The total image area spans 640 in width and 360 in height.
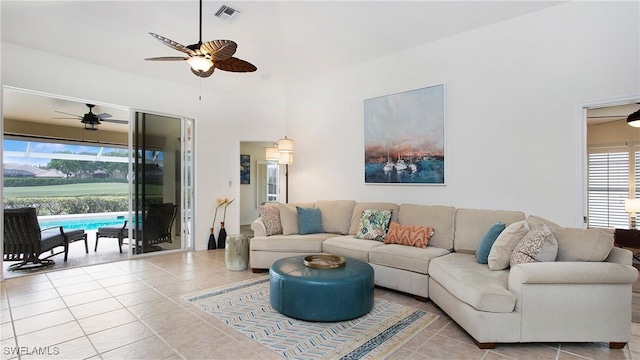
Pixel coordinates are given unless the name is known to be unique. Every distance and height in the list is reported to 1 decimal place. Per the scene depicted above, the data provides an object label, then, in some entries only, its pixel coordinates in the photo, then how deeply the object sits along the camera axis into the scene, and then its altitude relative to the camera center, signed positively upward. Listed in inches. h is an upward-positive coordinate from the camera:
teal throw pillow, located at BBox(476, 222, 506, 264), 117.0 -24.8
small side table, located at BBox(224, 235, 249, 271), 171.2 -42.5
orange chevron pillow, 143.2 -27.5
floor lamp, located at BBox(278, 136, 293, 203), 213.2 +19.9
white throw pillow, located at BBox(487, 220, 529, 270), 107.0 -23.9
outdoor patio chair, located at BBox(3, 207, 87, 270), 162.2 -34.1
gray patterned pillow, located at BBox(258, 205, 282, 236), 176.0 -23.7
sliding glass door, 203.0 -3.1
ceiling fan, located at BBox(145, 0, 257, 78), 104.5 +45.7
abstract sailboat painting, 163.3 +23.5
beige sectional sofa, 88.5 -35.4
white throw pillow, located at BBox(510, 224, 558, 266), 97.9 -22.8
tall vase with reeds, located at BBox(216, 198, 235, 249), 231.1 -36.1
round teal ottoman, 105.3 -40.8
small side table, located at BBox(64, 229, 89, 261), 195.9 -38.6
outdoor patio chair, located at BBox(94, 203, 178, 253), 205.9 -36.8
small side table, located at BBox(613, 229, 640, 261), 177.9 -35.9
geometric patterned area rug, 88.1 -50.2
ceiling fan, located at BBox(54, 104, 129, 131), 244.1 +50.5
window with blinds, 210.7 -7.1
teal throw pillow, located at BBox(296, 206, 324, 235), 179.6 -25.5
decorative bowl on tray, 118.6 -34.1
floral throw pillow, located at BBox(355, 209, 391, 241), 159.8 -24.9
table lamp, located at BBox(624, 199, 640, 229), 182.4 -16.7
